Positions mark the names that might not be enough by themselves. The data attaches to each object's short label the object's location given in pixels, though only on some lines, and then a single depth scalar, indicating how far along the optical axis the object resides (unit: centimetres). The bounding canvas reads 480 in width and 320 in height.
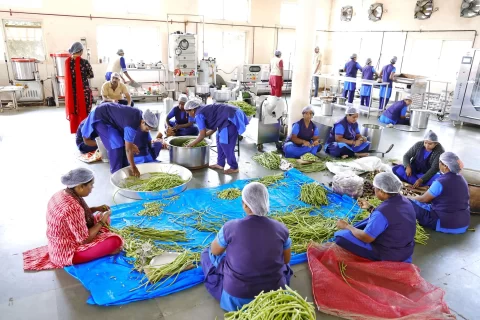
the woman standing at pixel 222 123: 518
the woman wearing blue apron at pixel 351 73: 1118
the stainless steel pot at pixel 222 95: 1002
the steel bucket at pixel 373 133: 650
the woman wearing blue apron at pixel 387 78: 1025
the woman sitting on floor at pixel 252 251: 223
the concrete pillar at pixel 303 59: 645
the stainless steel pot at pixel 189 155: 525
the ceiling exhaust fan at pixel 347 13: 1390
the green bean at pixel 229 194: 444
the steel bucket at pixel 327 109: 1027
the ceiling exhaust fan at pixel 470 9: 997
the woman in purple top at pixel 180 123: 625
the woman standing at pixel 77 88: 623
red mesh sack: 258
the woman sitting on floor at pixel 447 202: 368
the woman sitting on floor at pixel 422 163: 464
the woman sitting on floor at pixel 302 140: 606
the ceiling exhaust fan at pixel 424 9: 1120
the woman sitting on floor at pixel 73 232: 277
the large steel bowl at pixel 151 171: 422
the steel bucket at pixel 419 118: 879
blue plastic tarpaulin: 274
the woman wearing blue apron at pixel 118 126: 438
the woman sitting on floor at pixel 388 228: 283
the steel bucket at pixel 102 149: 541
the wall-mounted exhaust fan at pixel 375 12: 1268
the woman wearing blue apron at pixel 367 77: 1057
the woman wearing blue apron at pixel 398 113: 898
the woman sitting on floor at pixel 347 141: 624
